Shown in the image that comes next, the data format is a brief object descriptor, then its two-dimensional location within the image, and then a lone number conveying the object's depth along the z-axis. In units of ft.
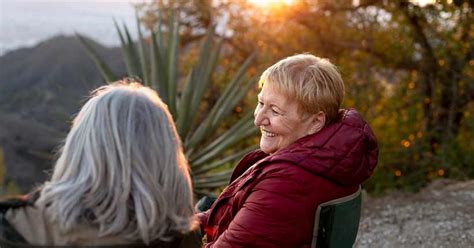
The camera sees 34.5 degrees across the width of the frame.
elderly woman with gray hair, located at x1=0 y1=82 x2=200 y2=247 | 6.84
